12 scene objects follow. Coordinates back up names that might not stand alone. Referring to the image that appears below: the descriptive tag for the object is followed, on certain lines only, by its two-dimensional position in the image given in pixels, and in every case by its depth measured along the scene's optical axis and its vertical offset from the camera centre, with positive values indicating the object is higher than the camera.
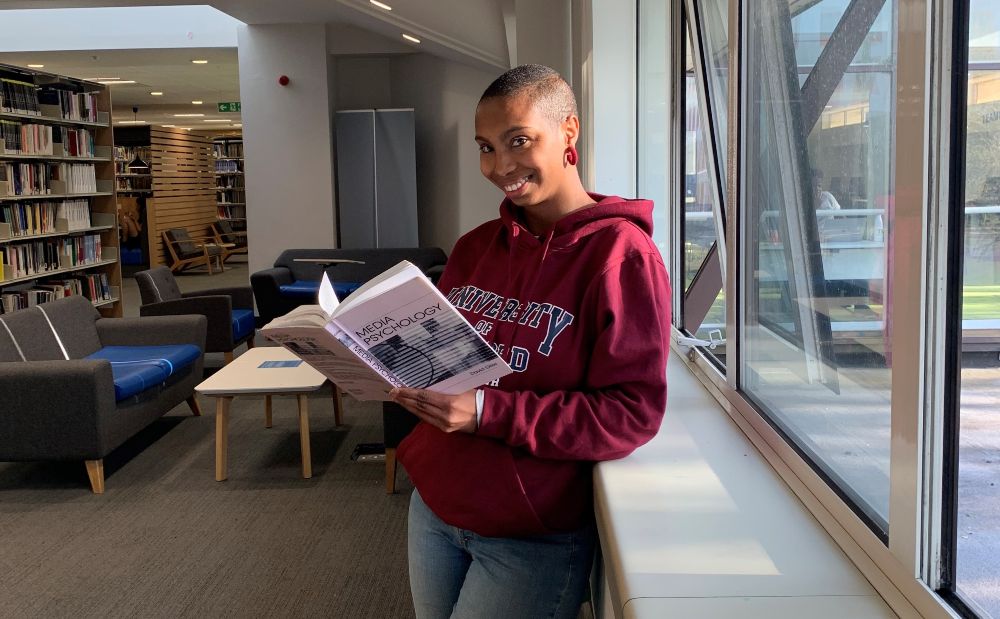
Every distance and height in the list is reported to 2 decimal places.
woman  1.46 -0.29
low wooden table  4.59 -0.85
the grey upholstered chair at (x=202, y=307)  6.86 -0.64
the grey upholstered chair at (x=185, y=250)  15.90 -0.51
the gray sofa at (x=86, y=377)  4.37 -0.81
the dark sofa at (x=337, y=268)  8.72 -0.52
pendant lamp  17.50 +1.14
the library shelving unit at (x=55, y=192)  8.11 +0.31
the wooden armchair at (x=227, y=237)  17.22 -0.34
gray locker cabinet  10.12 +0.44
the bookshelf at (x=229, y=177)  18.67 +0.91
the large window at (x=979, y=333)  0.98 -0.15
